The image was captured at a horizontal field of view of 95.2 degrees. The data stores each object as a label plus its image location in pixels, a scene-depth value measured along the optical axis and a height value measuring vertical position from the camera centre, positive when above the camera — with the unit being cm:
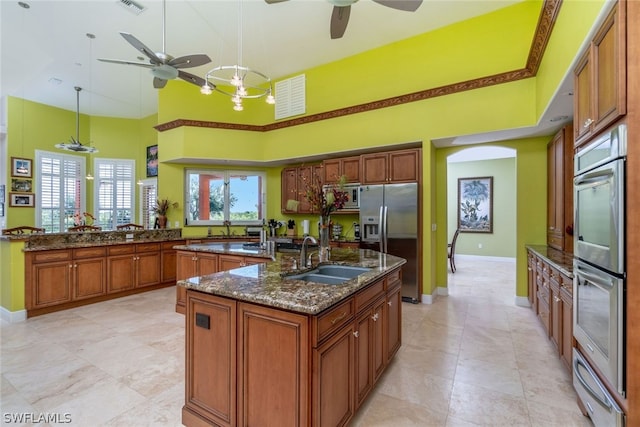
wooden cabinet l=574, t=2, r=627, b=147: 148 +80
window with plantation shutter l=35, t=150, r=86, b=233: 700 +60
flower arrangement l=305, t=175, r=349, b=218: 298 +15
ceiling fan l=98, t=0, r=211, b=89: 291 +159
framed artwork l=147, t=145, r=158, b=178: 784 +143
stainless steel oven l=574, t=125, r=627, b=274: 147 +7
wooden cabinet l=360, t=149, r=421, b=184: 462 +77
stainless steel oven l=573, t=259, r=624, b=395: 148 -61
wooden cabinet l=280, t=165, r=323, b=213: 590 +65
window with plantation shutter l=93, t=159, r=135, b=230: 787 +58
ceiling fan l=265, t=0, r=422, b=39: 254 +206
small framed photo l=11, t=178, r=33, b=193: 657 +64
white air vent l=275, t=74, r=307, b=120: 588 +238
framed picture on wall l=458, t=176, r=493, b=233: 838 +26
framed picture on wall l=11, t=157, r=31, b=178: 656 +105
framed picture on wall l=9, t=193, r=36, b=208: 655 +31
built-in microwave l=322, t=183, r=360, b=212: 514 +31
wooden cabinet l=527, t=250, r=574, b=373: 236 -88
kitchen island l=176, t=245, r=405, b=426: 146 -77
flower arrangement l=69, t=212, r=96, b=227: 721 -17
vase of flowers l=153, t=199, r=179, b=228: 606 +9
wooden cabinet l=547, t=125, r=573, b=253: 335 +28
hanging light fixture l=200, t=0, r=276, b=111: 458 +286
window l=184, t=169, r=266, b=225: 636 +37
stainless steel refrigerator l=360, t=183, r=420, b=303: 453 -22
